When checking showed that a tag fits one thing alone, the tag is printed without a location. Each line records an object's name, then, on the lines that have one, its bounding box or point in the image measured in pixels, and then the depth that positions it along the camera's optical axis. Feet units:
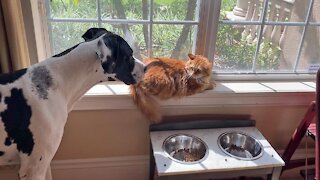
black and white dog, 3.34
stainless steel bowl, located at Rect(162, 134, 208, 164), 4.83
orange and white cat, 4.70
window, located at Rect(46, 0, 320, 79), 4.93
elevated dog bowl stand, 4.25
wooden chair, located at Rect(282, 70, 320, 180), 5.00
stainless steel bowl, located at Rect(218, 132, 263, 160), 4.89
